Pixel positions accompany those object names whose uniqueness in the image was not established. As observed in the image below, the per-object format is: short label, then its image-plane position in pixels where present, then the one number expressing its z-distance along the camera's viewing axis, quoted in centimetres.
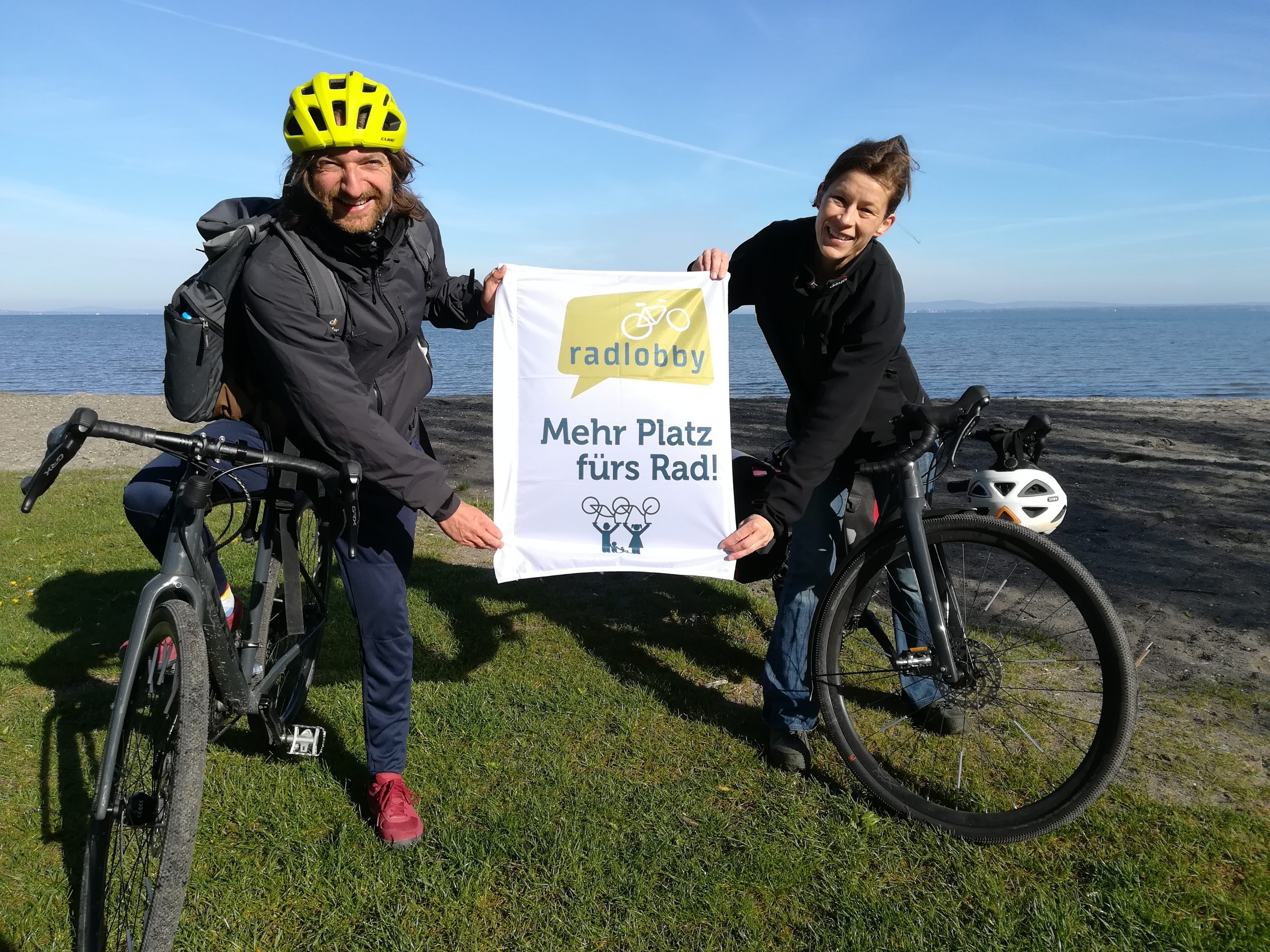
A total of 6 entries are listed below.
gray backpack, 295
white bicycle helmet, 347
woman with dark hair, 345
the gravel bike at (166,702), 241
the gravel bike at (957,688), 314
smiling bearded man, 299
